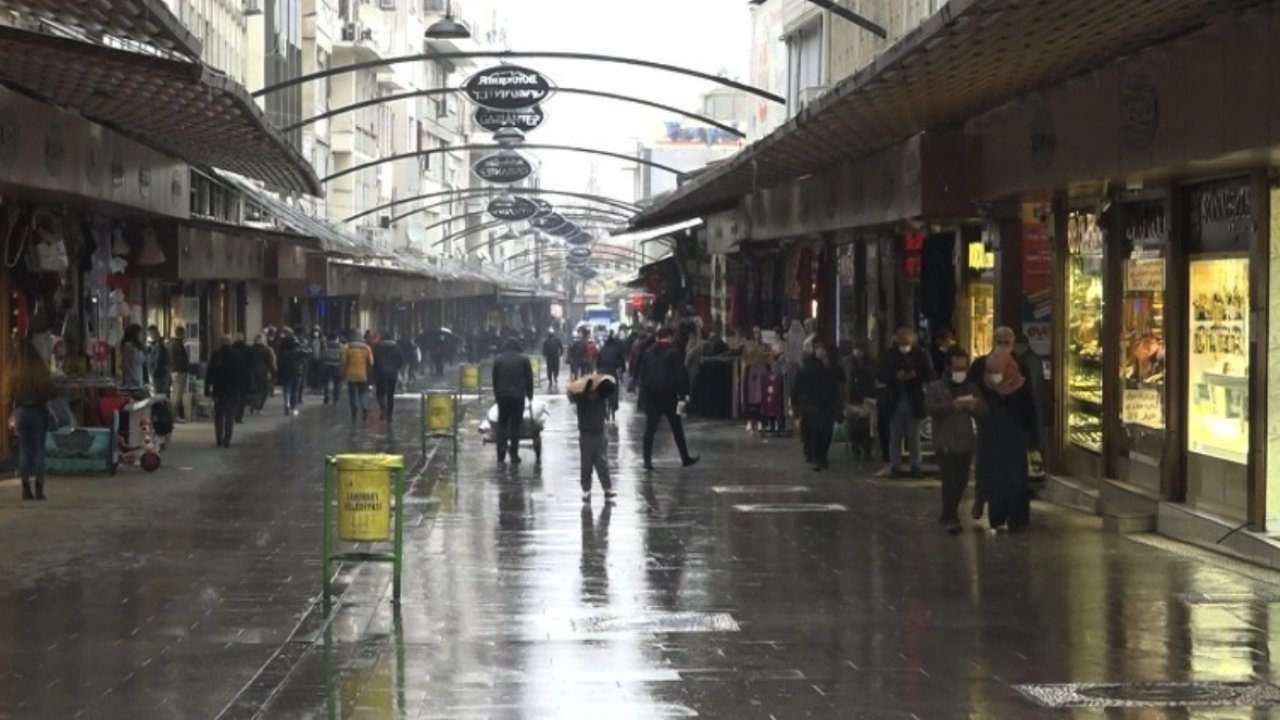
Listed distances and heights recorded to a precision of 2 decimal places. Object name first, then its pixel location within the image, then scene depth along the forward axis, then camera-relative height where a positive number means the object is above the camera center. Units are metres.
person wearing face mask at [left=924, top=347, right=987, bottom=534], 18.94 -0.72
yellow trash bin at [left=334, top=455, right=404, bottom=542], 14.62 -0.99
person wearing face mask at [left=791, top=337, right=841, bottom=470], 26.36 -0.63
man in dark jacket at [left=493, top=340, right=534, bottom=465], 27.67 -0.53
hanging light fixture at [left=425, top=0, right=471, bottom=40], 42.71 +6.08
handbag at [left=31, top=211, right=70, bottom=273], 25.69 +1.19
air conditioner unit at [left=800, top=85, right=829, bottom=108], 45.60 +5.26
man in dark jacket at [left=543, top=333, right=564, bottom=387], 61.41 -0.20
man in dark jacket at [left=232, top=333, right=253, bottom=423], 31.72 -0.21
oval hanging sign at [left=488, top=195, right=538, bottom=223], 62.12 +3.91
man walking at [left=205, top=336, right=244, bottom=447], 31.03 -0.52
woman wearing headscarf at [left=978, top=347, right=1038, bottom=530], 18.80 -0.77
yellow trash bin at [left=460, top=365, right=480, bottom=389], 48.64 -0.63
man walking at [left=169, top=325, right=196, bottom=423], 36.33 -0.43
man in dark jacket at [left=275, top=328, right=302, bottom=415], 41.81 -0.37
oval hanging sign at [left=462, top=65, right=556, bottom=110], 36.16 +4.20
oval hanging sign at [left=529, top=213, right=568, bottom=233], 78.75 +4.54
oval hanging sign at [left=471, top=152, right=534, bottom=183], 52.88 +4.26
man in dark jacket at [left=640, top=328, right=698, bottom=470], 26.56 -0.48
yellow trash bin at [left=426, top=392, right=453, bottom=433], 29.50 -0.84
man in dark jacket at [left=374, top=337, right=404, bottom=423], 39.44 -0.44
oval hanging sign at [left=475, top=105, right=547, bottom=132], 37.53 +3.87
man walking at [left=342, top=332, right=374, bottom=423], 39.09 -0.38
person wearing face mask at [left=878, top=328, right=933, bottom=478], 24.72 -0.49
